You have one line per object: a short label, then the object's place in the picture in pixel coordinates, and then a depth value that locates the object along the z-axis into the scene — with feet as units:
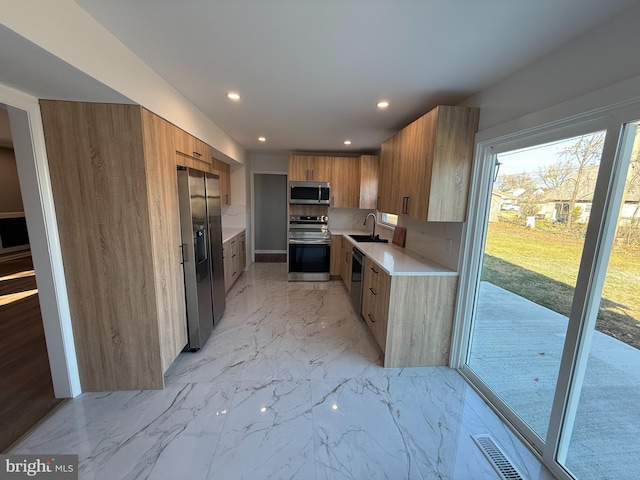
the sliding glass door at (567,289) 4.00
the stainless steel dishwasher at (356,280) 10.47
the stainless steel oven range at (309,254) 15.11
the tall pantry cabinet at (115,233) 5.52
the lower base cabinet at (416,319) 7.38
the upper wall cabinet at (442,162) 6.80
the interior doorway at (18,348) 5.72
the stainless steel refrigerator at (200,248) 7.32
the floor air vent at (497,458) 4.67
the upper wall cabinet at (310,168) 15.06
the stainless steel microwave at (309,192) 15.14
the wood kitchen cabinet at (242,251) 15.25
